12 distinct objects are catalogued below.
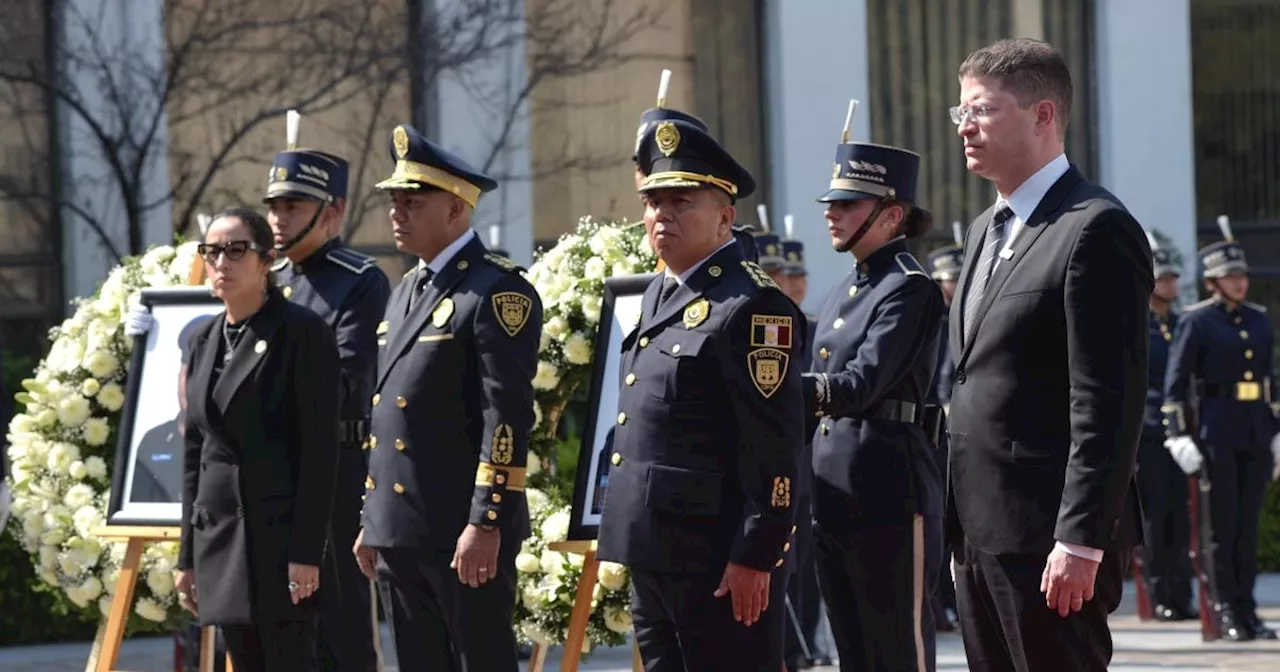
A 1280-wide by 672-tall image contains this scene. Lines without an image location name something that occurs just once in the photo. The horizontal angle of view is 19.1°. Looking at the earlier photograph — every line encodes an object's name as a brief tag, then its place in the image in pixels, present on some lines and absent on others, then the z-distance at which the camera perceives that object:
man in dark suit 8.20
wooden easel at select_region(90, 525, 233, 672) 15.05
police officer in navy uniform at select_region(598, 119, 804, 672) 9.68
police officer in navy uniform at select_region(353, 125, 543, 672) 11.21
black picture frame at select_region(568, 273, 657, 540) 13.77
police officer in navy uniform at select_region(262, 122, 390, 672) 13.66
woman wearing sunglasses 11.22
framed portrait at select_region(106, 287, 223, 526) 15.31
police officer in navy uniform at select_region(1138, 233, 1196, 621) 22.58
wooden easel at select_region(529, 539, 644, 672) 13.68
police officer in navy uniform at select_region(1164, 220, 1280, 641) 21.15
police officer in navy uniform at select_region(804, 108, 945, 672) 12.26
